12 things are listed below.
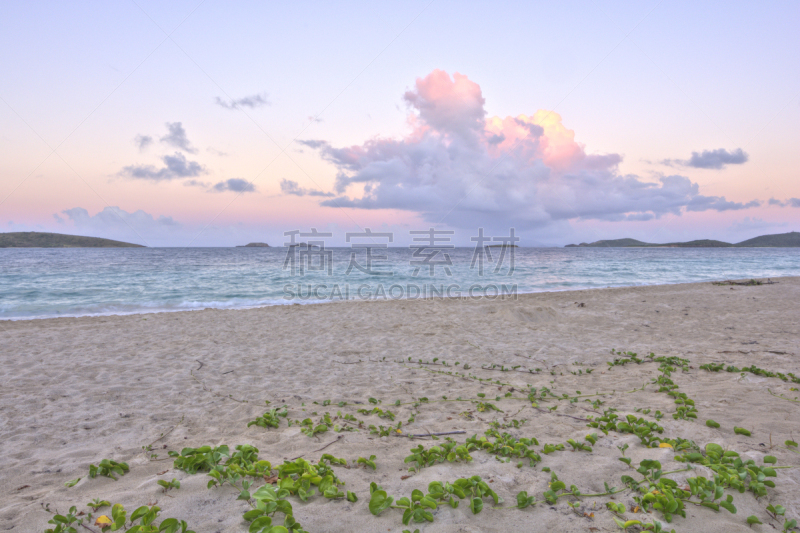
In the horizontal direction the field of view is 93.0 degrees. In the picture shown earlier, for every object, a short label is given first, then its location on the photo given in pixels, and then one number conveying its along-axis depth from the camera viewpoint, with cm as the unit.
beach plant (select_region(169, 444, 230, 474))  236
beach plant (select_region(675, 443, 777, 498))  207
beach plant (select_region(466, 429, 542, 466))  260
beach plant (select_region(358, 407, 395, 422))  367
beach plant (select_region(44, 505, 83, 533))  176
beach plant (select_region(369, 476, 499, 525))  188
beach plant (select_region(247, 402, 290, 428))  345
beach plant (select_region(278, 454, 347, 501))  208
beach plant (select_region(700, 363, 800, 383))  431
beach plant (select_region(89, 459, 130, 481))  249
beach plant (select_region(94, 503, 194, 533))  171
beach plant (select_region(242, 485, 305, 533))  170
